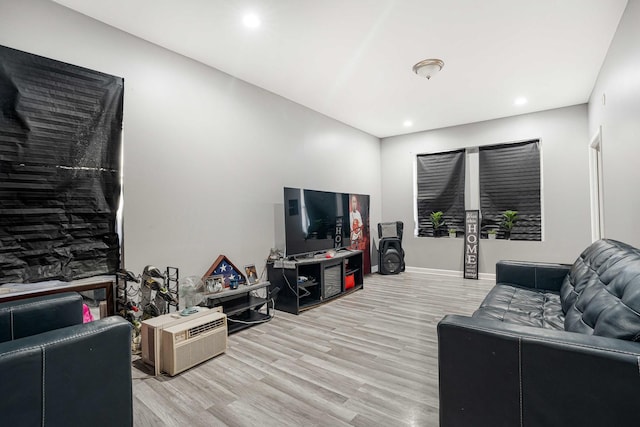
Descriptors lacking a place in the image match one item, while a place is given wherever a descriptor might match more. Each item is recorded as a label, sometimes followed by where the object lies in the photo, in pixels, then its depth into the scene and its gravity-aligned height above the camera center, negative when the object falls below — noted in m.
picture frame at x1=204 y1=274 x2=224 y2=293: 2.91 -0.62
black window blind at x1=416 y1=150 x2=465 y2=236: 5.64 +0.47
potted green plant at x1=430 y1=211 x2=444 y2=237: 5.77 -0.12
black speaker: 5.71 -0.75
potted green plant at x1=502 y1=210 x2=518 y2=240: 5.08 -0.11
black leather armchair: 1.14 -0.63
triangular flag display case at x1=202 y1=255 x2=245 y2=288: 3.22 -0.56
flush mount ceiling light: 3.24 +1.56
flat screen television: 3.80 -0.06
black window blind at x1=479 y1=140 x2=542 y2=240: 5.00 +0.44
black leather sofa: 1.01 -0.55
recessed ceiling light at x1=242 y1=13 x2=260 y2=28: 2.49 +1.60
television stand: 3.61 -0.81
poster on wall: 4.94 -0.17
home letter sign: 5.34 -0.52
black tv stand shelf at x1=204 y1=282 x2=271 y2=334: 2.97 -0.90
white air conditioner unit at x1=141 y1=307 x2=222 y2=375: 2.23 -0.85
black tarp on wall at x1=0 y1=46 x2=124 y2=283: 2.11 +0.38
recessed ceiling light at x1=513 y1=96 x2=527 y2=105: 4.36 +1.60
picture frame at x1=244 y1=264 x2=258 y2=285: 3.43 -0.63
